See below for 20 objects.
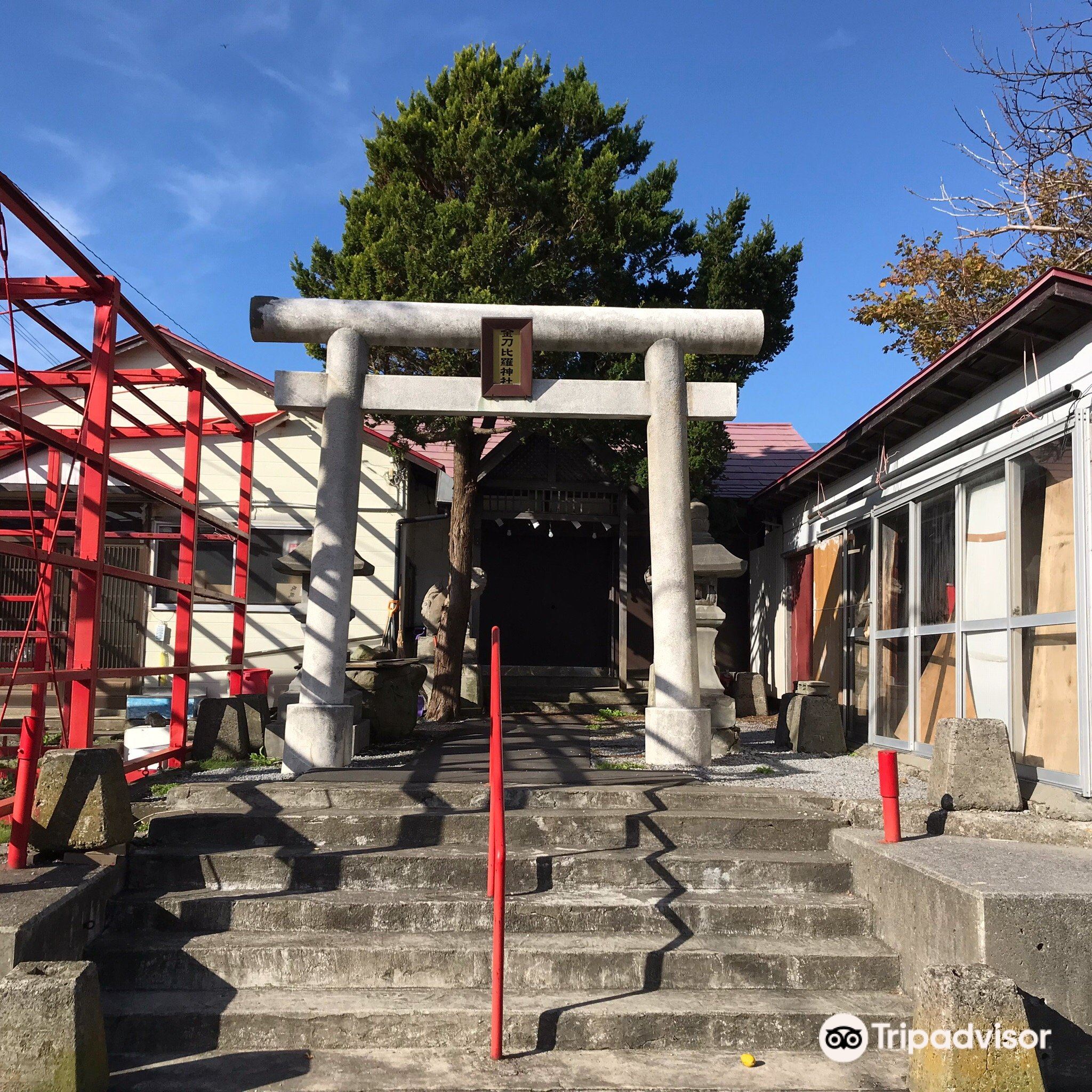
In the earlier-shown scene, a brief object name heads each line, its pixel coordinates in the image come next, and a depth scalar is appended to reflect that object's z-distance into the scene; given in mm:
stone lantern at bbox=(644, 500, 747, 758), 8703
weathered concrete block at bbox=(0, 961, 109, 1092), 3299
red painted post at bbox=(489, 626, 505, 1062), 3807
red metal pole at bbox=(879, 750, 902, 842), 4879
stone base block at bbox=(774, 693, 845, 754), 8891
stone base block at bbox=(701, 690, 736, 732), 8711
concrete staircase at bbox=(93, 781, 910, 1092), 3848
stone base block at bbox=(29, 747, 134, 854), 4594
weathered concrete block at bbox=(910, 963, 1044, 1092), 3311
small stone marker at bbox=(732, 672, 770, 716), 14000
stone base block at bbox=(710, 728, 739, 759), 8453
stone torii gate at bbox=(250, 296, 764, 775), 7305
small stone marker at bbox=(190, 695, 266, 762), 8047
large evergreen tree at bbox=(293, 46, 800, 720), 10117
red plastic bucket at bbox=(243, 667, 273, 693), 11438
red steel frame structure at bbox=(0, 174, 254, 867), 4840
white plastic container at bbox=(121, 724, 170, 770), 8812
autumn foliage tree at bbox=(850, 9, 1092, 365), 10383
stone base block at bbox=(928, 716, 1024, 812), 5414
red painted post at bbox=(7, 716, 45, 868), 4297
